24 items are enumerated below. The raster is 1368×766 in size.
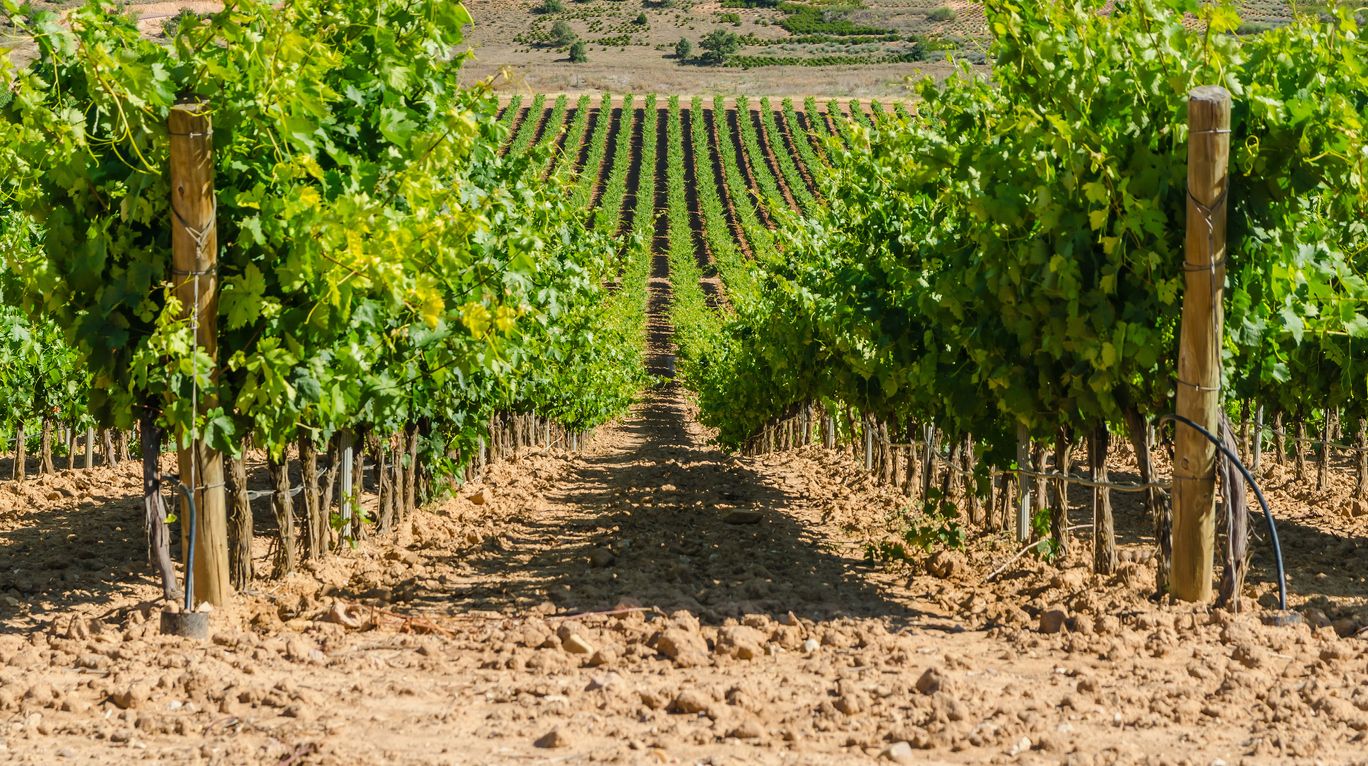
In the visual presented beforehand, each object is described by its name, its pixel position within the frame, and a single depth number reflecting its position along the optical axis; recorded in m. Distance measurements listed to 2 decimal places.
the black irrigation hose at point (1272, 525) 10.47
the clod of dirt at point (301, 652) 10.24
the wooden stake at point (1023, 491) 16.90
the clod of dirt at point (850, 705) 8.25
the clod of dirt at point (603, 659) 9.77
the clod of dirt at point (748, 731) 7.93
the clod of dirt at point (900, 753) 7.51
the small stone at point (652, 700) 8.53
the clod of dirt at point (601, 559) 15.97
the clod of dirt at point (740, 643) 9.92
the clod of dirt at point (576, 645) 10.14
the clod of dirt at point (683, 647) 9.77
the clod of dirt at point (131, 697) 8.77
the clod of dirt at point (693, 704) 8.35
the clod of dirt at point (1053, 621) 10.77
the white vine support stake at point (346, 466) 17.51
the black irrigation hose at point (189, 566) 11.28
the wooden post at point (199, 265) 11.12
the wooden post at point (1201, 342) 10.40
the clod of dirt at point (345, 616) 11.68
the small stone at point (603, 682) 8.91
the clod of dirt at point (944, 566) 15.06
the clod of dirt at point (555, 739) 7.79
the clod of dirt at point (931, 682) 8.52
